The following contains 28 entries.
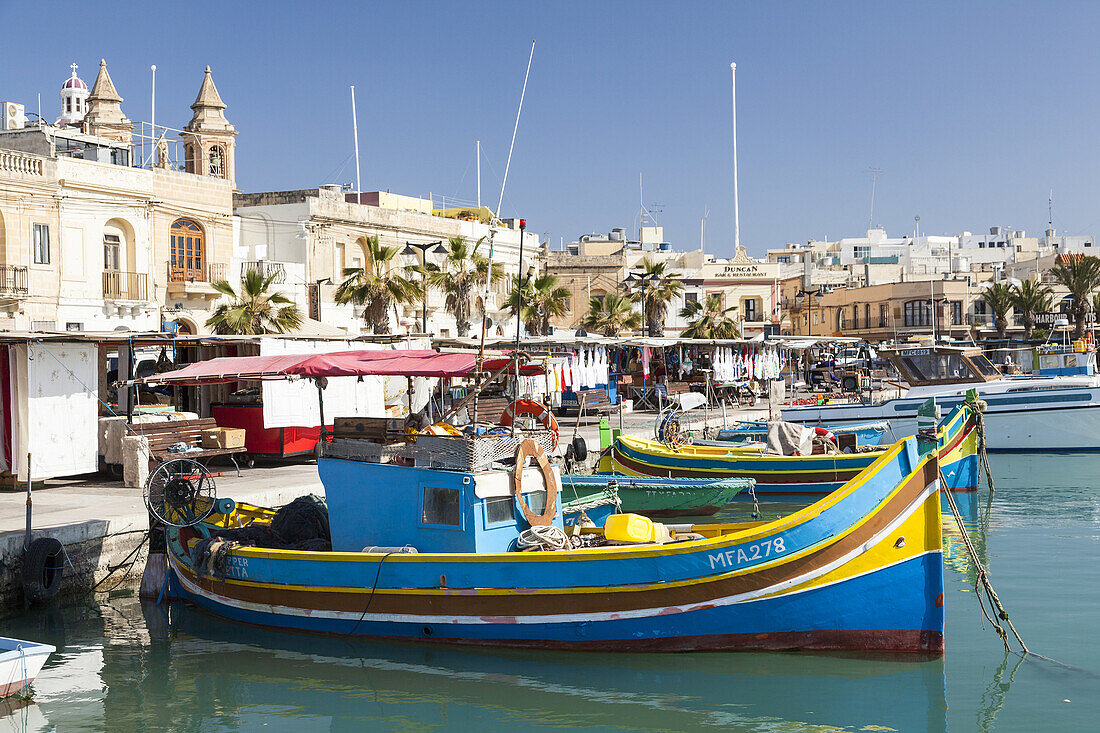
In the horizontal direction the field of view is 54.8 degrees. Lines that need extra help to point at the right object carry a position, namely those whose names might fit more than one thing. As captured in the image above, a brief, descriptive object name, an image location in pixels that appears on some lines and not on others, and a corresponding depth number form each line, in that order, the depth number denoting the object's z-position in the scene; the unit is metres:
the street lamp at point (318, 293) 40.50
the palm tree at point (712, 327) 47.34
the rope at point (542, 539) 12.90
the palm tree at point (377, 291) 34.22
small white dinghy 10.99
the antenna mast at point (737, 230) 77.19
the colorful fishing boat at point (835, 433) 26.67
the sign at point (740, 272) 68.06
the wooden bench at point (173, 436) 19.66
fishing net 14.56
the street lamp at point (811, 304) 73.47
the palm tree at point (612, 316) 46.25
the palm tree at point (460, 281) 38.47
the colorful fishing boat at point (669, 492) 21.73
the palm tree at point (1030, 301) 64.12
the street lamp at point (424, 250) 37.18
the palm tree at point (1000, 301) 65.69
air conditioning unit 39.44
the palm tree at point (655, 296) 46.56
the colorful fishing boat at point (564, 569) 11.88
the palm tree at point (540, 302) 41.84
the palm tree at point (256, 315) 30.09
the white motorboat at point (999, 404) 31.67
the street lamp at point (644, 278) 45.13
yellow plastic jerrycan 13.23
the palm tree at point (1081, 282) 60.47
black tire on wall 14.34
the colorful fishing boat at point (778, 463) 23.58
